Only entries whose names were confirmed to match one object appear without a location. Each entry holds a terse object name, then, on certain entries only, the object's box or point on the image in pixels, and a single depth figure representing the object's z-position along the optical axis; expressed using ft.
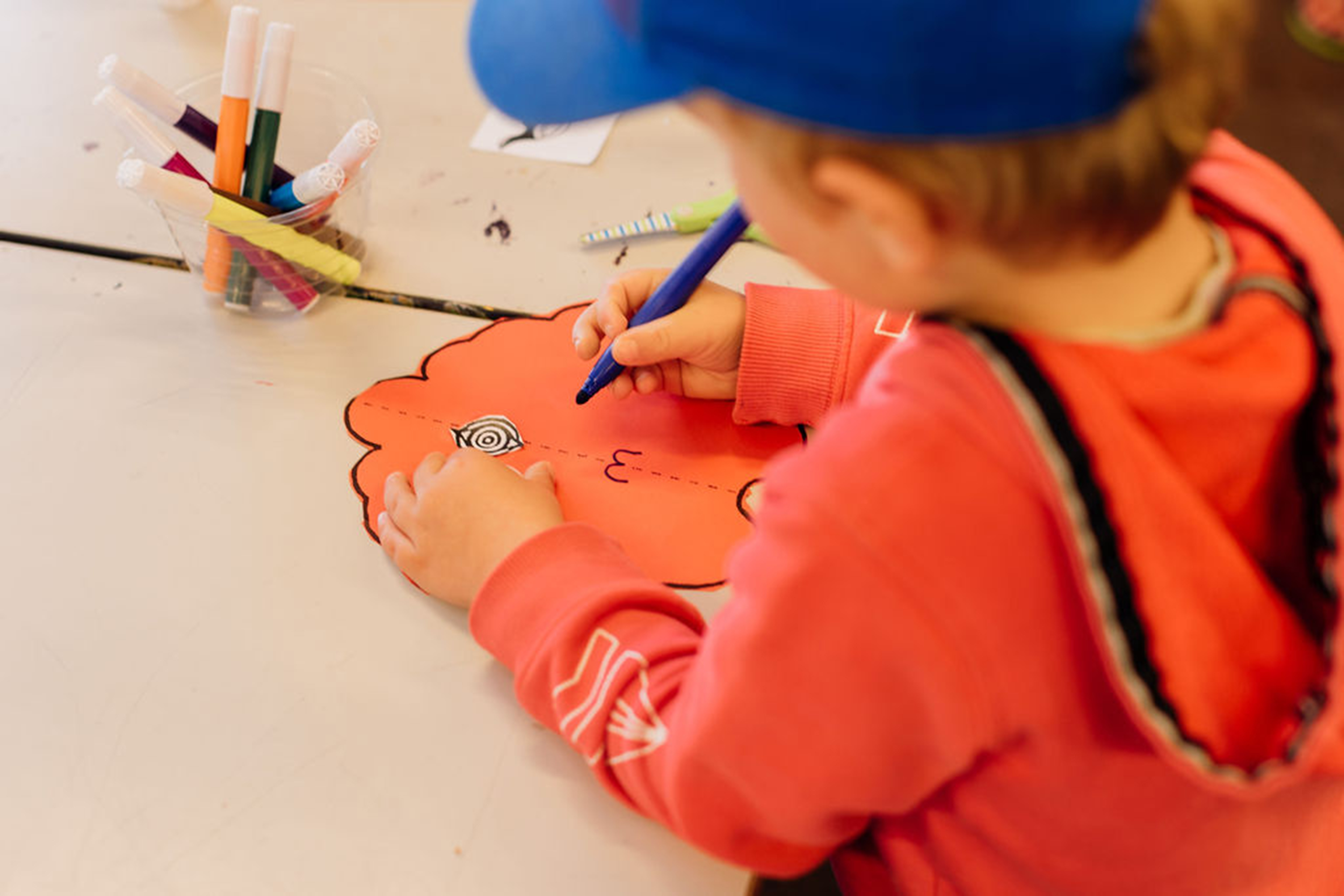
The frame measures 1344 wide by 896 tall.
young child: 1.00
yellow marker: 1.98
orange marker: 2.15
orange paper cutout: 2.02
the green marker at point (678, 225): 2.49
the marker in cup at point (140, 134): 2.11
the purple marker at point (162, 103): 2.14
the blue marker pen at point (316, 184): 2.14
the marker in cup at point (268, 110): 2.19
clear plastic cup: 2.23
